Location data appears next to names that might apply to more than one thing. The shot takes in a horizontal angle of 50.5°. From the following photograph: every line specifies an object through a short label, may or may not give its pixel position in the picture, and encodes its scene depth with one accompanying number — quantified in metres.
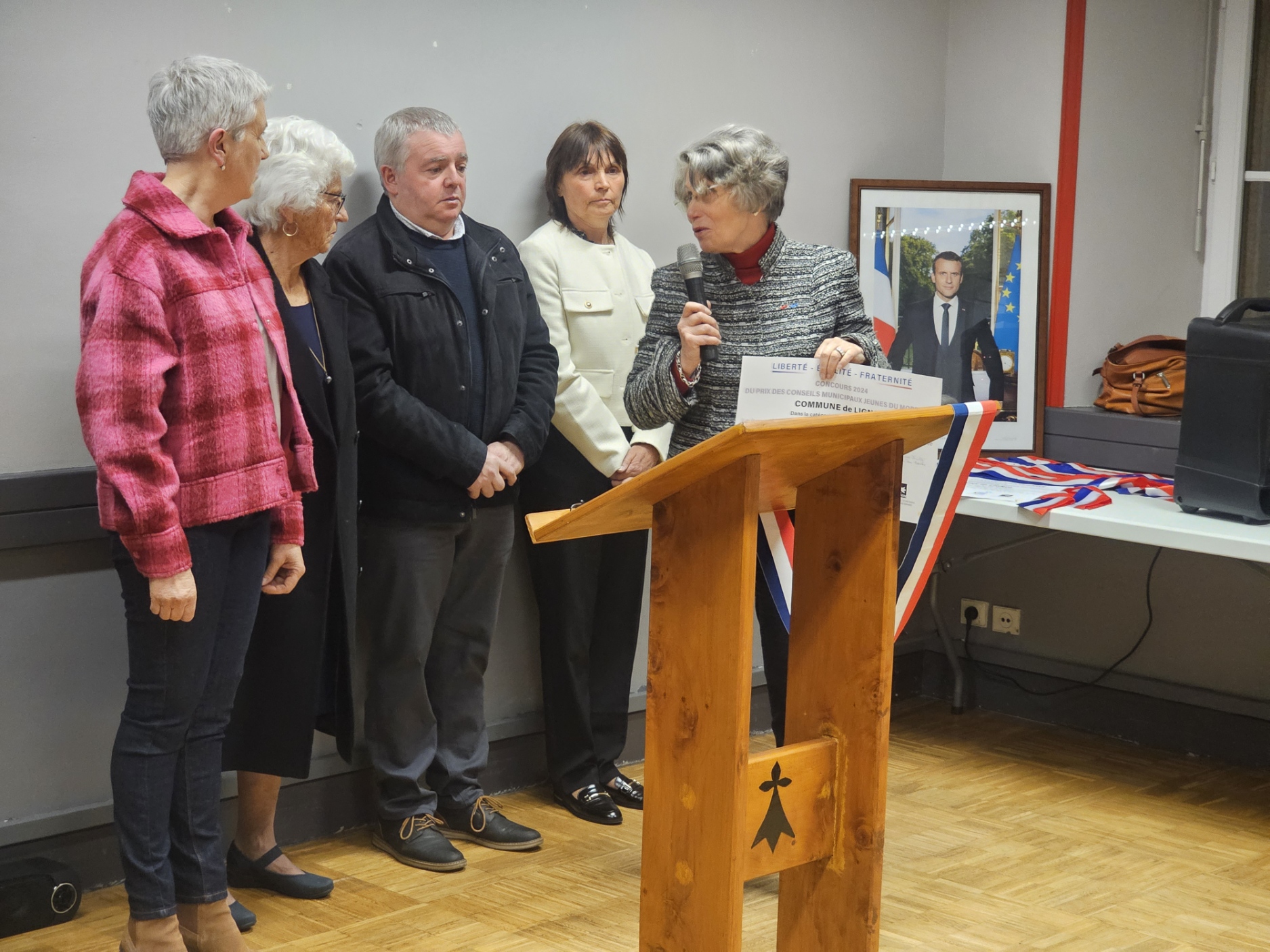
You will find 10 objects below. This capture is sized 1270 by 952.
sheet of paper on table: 3.47
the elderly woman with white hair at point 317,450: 2.67
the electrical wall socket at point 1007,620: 4.24
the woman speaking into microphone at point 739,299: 2.56
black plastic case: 3.12
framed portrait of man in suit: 4.08
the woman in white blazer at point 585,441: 3.24
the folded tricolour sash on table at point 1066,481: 3.40
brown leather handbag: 3.86
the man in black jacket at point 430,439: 2.90
